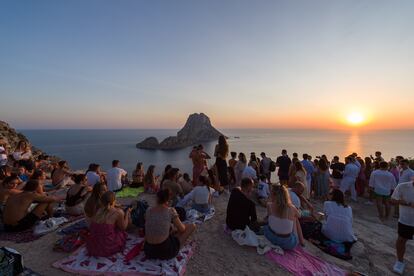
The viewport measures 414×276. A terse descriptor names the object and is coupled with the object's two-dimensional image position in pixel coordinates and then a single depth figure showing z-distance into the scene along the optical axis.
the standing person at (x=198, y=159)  9.82
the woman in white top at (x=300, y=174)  9.34
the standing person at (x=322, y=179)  10.99
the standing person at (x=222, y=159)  9.26
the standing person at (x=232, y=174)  11.41
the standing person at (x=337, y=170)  11.73
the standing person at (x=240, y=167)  11.43
